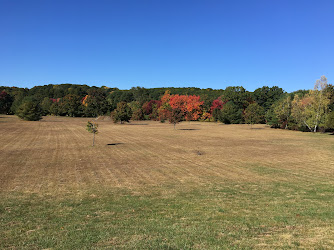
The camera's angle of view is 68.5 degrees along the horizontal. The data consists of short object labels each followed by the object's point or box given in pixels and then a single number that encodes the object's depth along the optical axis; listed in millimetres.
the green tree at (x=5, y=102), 132125
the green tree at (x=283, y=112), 86812
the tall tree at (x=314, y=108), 70812
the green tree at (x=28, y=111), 93188
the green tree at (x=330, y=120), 62484
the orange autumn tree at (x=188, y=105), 135500
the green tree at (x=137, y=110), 131925
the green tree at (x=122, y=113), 95562
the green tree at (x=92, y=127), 38312
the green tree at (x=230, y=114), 113269
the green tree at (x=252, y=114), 91312
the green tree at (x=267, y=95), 125188
